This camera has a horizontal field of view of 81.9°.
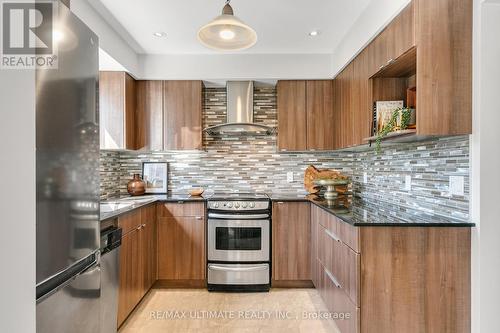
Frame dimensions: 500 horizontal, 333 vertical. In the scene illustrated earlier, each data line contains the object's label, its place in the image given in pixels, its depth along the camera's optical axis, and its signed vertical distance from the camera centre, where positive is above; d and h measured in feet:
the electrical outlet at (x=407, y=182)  7.36 -0.42
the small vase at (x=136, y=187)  11.23 -0.83
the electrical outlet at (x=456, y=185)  5.54 -0.37
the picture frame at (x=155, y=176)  11.80 -0.43
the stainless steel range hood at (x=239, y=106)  11.12 +2.34
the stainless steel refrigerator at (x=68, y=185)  3.24 -0.25
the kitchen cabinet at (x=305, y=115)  11.06 +1.96
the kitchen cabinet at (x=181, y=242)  9.99 -2.66
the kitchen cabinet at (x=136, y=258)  7.44 -2.71
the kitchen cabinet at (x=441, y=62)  5.35 +1.95
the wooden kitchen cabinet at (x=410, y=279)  5.38 -2.16
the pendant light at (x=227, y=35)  5.91 +2.81
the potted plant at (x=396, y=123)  6.12 +0.94
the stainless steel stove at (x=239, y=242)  9.83 -2.63
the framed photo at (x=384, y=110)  7.15 +1.39
